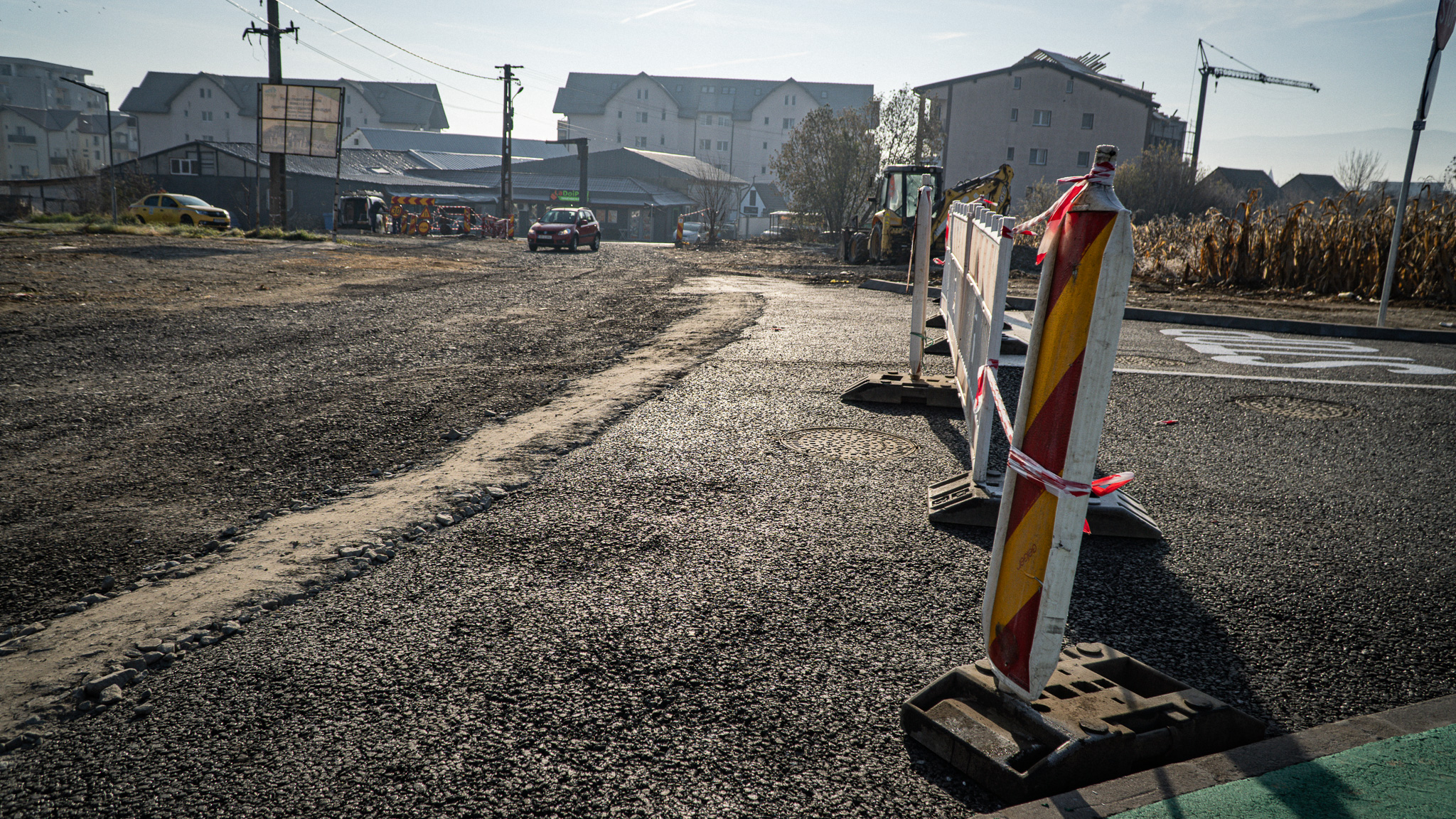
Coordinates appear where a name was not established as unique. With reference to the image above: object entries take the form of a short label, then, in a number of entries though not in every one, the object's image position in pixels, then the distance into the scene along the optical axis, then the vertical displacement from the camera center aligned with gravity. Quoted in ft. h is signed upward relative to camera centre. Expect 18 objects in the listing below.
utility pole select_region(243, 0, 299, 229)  102.99 +11.18
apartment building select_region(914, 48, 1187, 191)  192.85 +42.83
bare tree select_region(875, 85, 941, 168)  169.89 +33.37
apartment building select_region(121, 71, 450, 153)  298.56 +49.60
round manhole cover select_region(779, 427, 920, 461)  16.72 -3.33
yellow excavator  76.02 +7.37
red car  104.73 +4.88
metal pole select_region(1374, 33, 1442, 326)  32.63 +7.36
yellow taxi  113.70 +4.41
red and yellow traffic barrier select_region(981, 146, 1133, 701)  6.08 -0.99
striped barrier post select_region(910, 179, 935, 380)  20.04 +0.18
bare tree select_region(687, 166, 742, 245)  223.30 +25.48
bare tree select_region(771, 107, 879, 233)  159.94 +23.99
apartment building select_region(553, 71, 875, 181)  344.08 +67.47
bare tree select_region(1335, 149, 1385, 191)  184.14 +33.36
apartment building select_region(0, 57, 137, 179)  332.19 +45.94
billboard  111.45 +18.04
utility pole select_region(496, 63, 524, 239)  161.99 +25.42
